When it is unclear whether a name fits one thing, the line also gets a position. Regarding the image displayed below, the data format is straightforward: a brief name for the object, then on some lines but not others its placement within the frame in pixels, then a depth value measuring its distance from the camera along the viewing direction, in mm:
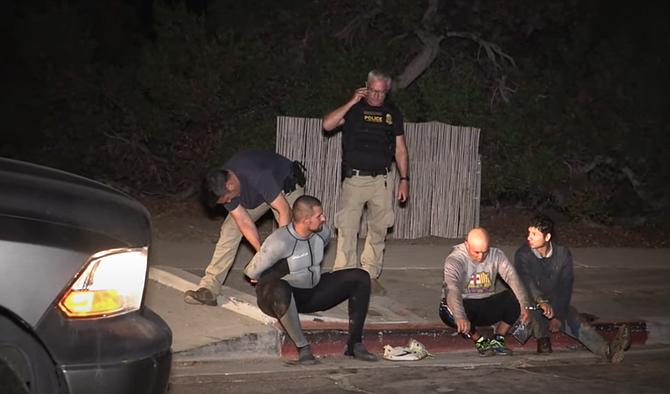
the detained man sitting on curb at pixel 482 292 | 8031
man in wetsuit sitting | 7570
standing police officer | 8914
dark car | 3973
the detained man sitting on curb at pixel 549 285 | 8281
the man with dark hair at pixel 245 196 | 8023
